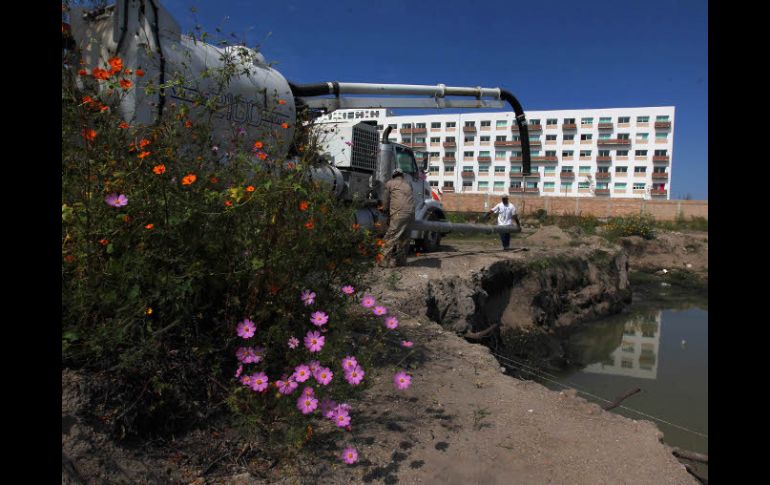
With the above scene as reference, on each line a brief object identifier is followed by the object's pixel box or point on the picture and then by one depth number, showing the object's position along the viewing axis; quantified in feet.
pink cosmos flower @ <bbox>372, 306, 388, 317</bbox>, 10.17
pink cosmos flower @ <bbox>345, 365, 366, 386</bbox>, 8.06
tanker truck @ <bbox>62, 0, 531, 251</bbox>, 16.07
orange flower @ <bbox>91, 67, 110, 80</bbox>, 7.82
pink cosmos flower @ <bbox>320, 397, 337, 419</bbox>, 7.91
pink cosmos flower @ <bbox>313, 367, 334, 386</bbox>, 7.84
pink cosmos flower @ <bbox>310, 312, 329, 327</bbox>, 8.66
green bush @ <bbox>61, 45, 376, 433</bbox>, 7.22
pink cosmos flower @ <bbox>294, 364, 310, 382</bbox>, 7.81
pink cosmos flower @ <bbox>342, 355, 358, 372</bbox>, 8.25
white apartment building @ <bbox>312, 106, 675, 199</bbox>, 195.52
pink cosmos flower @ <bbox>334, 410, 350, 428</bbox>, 8.04
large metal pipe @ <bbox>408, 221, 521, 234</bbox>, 29.35
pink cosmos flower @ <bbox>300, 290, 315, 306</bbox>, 8.86
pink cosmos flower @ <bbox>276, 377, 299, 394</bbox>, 7.68
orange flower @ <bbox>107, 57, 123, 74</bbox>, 7.93
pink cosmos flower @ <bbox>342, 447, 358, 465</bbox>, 7.98
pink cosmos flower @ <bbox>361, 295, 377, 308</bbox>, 9.81
